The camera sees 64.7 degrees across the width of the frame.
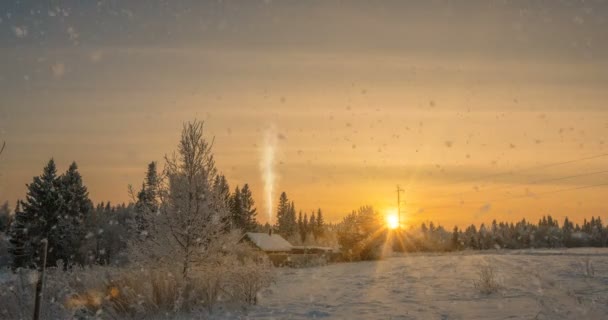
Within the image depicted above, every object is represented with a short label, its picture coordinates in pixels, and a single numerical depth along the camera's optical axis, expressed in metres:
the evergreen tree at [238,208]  68.56
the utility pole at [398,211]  63.21
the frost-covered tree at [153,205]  16.41
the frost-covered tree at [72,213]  47.72
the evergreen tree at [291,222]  98.15
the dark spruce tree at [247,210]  71.56
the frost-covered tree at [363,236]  40.75
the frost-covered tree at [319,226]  113.54
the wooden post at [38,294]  9.37
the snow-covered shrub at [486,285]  12.91
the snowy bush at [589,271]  16.47
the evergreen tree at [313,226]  114.25
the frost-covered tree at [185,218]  15.82
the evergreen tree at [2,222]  64.88
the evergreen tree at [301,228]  111.83
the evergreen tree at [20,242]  46.47
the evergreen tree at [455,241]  72.50
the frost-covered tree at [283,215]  97.12
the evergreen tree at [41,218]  46.91
